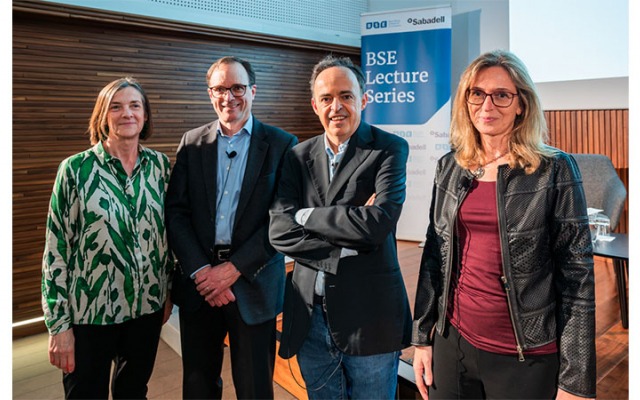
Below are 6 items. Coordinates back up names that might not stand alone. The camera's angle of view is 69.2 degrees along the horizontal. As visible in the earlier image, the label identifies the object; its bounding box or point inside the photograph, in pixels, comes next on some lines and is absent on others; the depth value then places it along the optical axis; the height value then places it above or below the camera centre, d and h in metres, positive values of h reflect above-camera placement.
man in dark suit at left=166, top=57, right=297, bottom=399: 2.03 -0.23
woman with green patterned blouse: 1.91 -0.27
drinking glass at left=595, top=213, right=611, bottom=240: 3.51 -0.26
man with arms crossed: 1.67 -0.21
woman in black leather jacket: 1.37 -0.19
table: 3.26 -0.52
